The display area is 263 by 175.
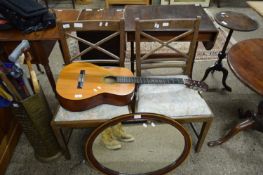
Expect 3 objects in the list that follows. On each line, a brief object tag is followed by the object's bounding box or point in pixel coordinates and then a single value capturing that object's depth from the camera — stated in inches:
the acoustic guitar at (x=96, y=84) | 48.7
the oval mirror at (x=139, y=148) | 52.2
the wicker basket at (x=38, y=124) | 46.4
